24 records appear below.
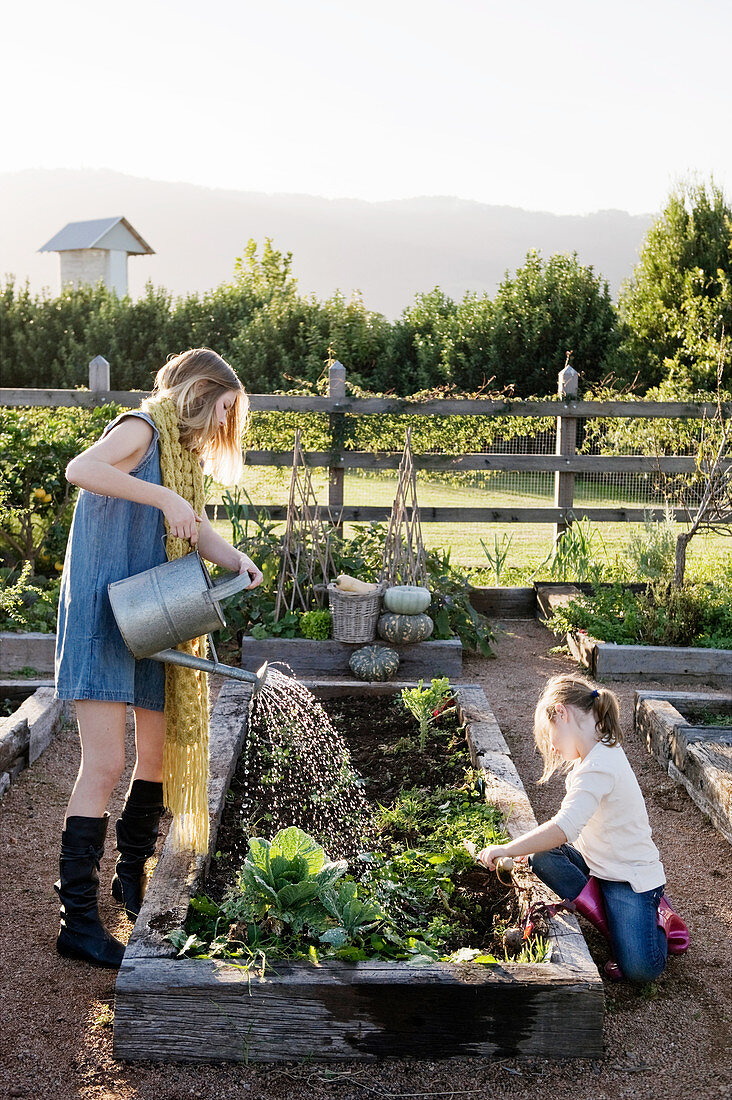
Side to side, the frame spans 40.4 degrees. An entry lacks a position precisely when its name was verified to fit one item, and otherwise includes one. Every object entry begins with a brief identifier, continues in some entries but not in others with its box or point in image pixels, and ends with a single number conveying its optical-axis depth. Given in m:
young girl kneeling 2.53
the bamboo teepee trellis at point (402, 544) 5.79
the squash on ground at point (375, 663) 5.21
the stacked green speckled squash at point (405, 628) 5.35
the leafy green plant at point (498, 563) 7.04
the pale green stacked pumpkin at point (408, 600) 5.35
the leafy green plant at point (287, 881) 2.30
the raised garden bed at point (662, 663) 5.41
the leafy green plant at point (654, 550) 6.46
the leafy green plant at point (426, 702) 3.85
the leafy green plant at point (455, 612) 5.78
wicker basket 5.32
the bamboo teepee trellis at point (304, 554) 5.77
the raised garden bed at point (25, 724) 3.76
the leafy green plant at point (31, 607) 5.39
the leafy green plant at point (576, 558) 6.93
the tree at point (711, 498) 6.05
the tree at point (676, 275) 15.60
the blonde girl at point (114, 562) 2.45
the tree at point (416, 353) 15.77
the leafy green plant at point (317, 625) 5.51
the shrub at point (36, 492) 5.92
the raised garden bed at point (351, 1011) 2.12
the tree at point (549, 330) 15.86
